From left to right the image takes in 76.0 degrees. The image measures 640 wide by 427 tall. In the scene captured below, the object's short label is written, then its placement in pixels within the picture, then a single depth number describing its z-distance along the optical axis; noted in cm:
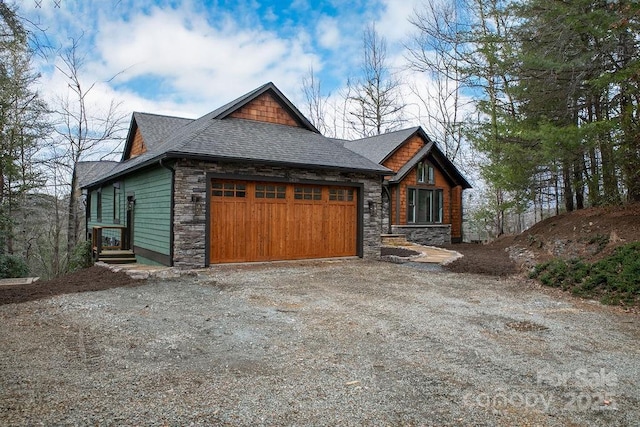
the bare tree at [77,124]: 1973
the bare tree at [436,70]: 1708
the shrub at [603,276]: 666
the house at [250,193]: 958
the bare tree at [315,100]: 3008
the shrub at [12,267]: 1357
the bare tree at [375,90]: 2703
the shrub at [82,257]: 1526
